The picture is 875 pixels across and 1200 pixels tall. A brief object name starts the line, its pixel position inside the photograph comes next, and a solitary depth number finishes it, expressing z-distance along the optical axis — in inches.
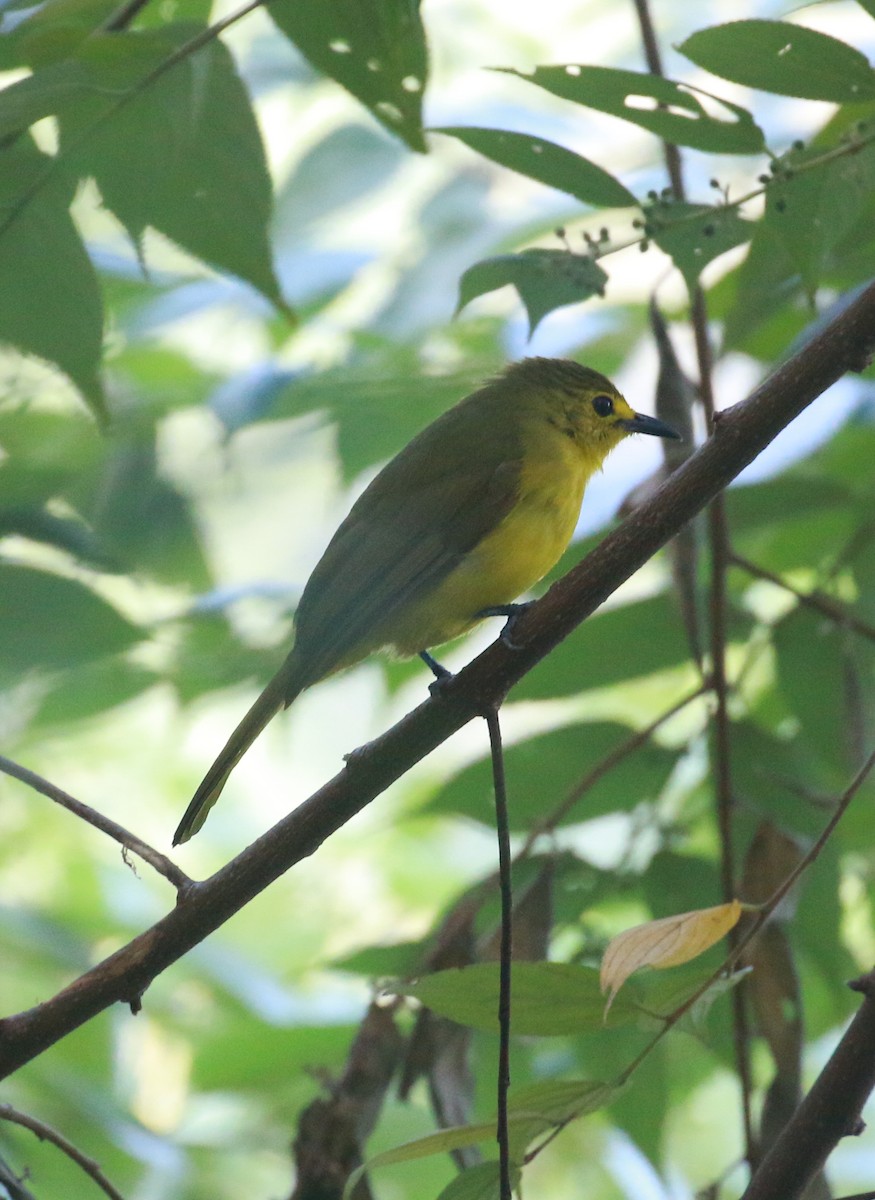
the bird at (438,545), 232.1
